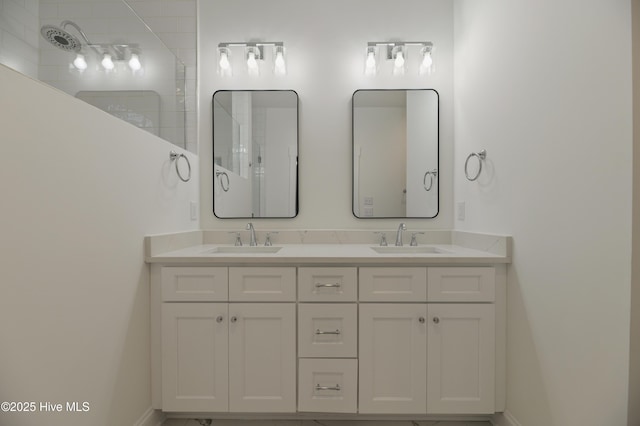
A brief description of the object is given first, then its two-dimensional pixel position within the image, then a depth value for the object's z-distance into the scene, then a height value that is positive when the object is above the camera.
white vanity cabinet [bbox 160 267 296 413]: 1.40 -0.67
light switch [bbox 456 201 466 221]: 1.88 +0.00
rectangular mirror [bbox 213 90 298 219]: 2.00 +0.39
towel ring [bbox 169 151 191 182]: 1.64 +0.30
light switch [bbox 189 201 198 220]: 1.90 +0.01
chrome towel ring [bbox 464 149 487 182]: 1.62 +0.31
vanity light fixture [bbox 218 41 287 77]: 1.96 +1.06
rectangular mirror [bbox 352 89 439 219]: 1.98 +0.39
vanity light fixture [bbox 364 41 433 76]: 1.95 +1.06
